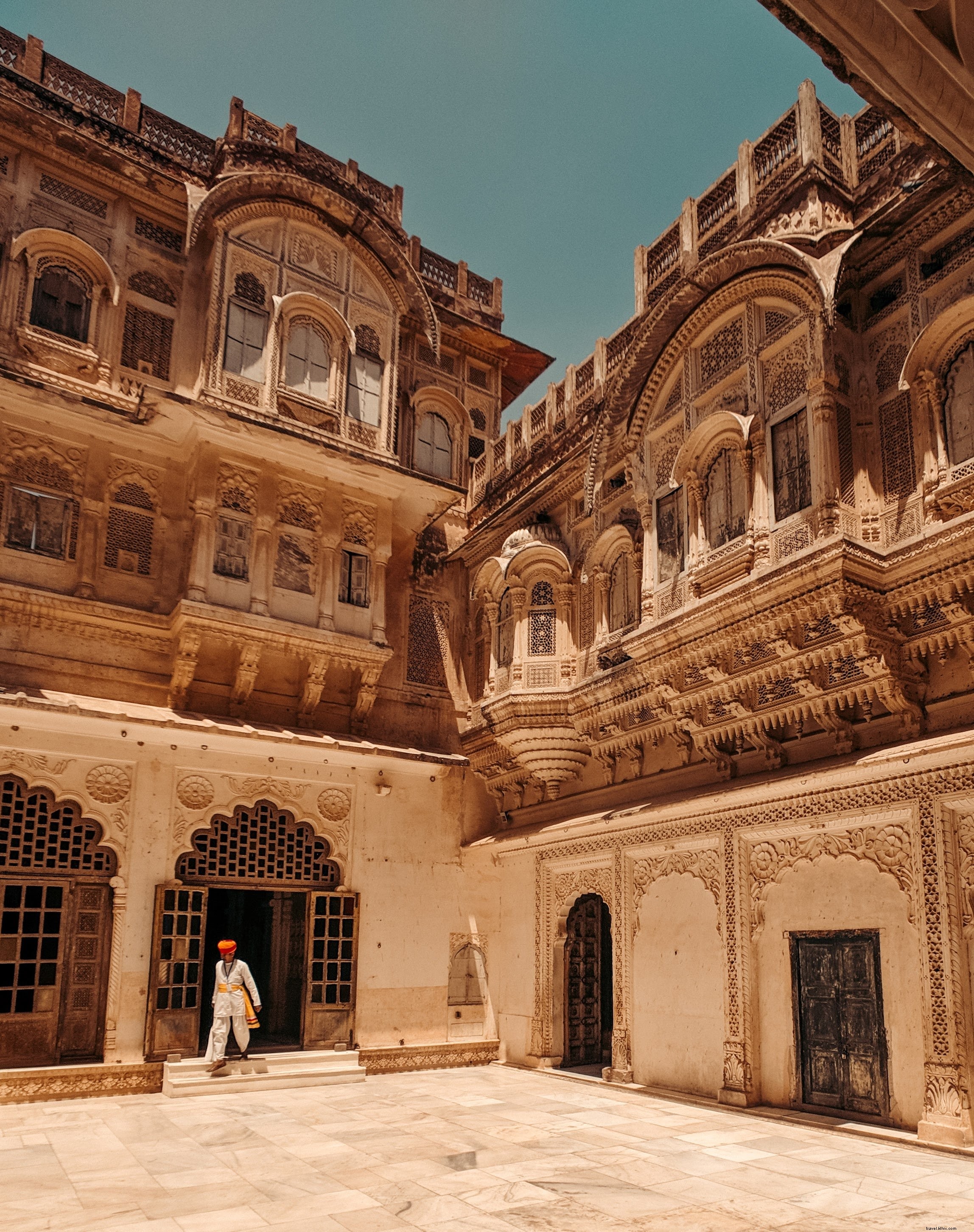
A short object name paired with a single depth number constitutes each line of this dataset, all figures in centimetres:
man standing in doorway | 1040
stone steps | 1012
